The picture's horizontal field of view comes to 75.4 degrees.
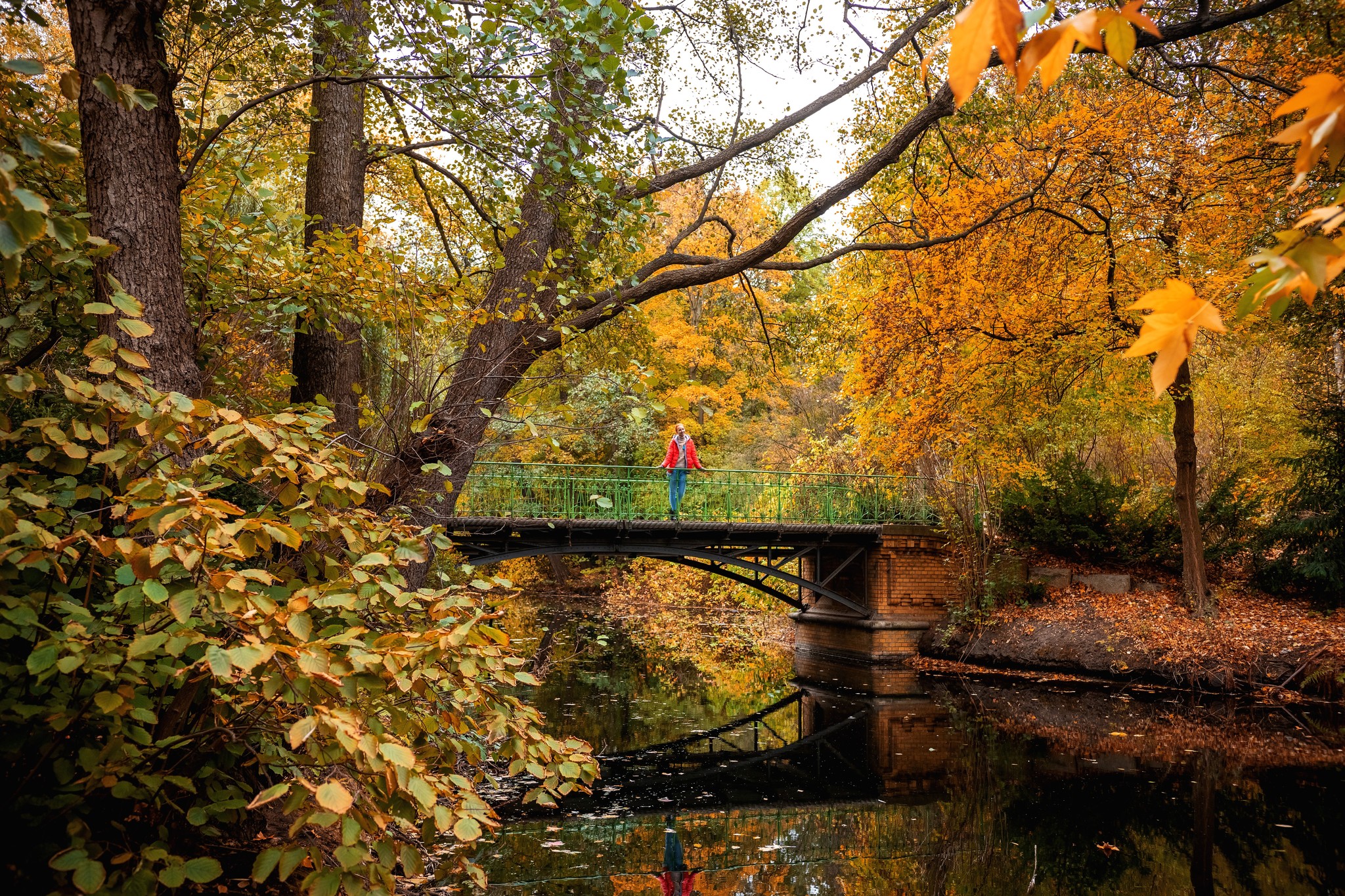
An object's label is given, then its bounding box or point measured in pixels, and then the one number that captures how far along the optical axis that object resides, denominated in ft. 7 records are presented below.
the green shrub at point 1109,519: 46.65
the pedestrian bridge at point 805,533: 47.47
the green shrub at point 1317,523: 38.81
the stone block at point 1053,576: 49.65
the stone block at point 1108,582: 46.83
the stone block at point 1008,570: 48.93
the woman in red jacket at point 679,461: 46.55
